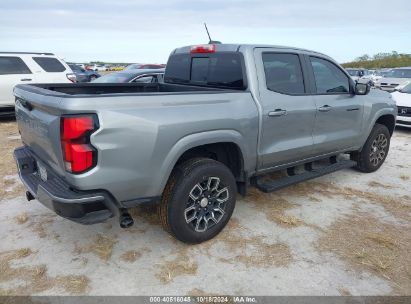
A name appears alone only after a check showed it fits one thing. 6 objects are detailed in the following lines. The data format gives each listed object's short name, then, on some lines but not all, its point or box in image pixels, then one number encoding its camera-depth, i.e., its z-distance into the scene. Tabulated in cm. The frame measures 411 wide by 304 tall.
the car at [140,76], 805
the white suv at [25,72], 941
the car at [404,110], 891
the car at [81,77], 1270
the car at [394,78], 1413
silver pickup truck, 262
